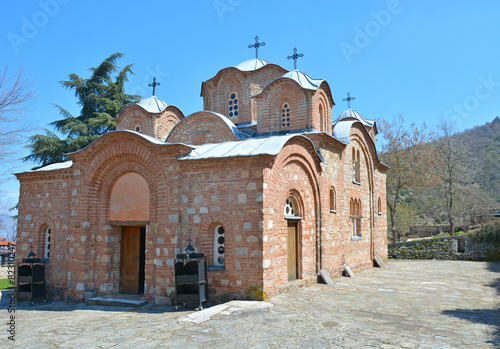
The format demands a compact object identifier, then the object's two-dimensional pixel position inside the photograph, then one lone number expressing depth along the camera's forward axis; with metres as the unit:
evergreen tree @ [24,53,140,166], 21.81
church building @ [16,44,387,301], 8.62
